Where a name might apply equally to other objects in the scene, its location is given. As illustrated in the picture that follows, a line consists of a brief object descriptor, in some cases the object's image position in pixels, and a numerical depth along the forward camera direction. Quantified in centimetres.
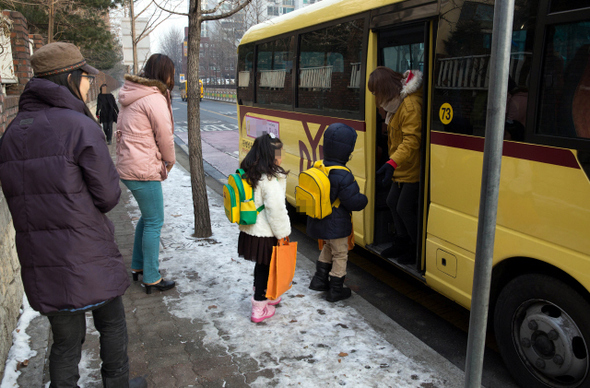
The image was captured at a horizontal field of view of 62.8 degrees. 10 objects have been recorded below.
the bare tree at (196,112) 574
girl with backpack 372
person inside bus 431
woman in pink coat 414
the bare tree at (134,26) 969
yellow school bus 273
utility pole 182
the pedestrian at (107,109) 1524
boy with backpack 410
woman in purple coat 239
